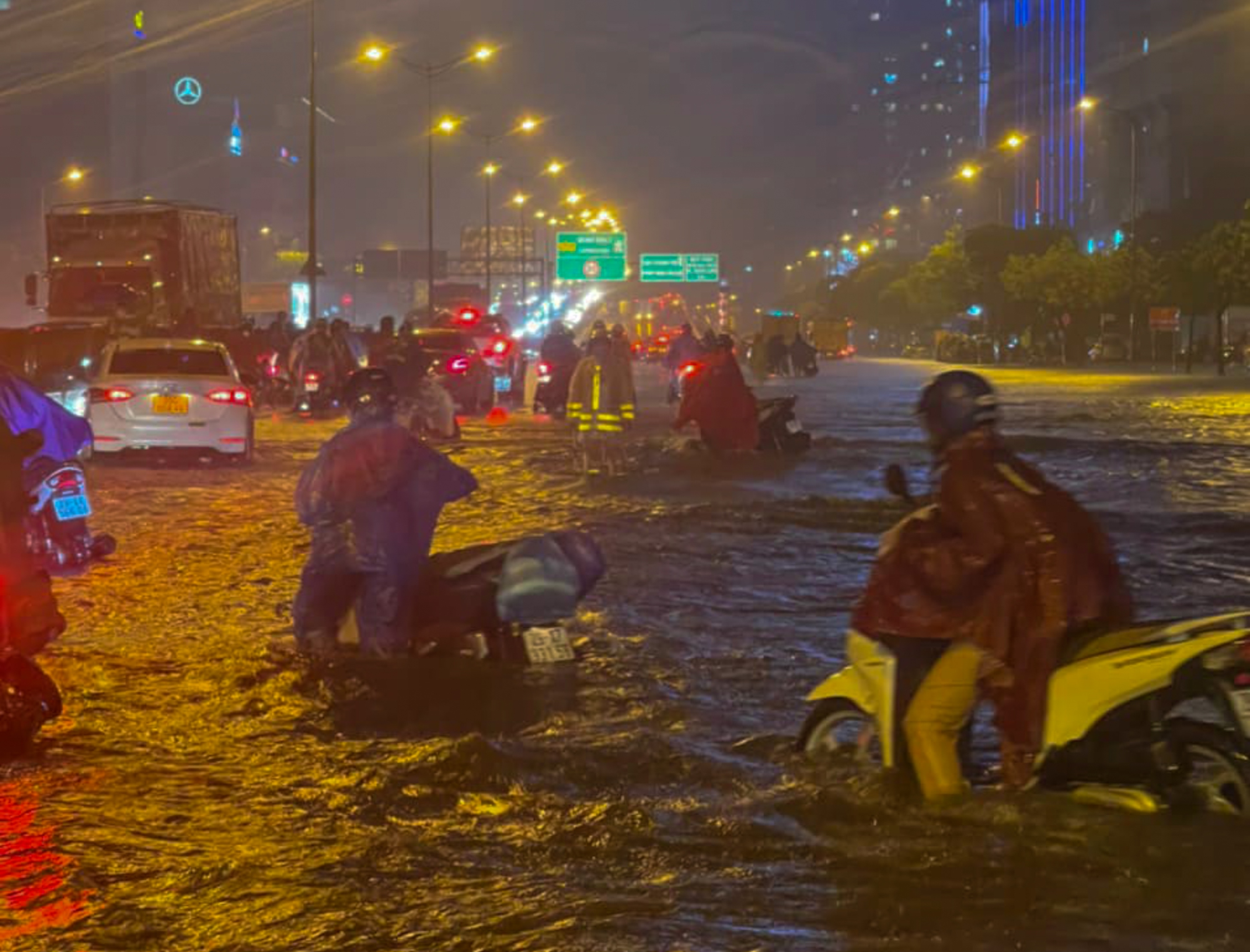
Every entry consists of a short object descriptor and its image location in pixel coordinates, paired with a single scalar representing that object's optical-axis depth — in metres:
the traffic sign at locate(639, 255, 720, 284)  103.81
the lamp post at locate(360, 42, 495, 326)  45.59
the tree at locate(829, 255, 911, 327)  145.62
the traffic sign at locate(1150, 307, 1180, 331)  65.06
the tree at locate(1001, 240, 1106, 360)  88.19
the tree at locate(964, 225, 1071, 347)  108.94
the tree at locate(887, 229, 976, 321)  114.75
